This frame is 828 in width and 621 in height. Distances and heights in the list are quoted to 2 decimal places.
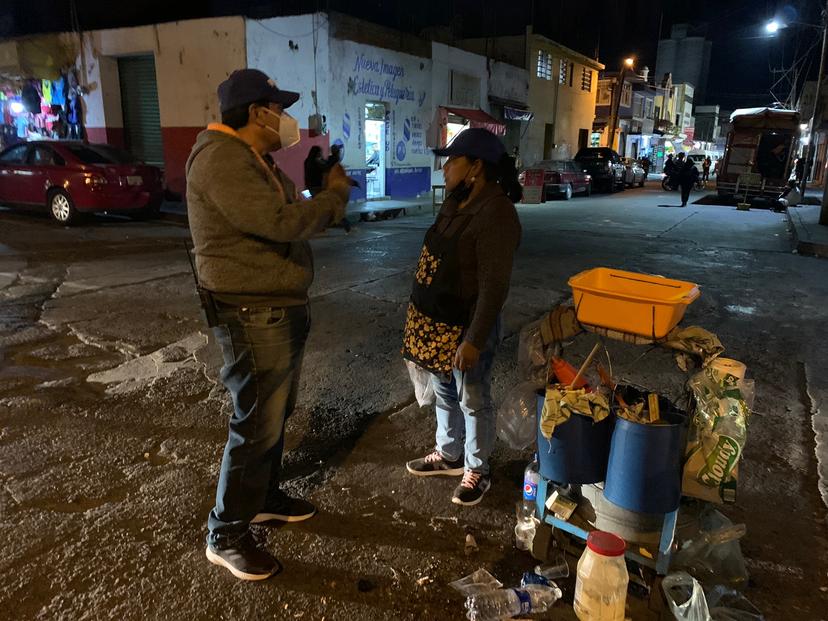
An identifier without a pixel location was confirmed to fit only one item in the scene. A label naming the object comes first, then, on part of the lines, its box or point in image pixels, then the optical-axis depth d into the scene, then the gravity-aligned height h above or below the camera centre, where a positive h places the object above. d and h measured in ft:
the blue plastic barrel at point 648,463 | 7.45 -3.74
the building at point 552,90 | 92.02 +10.25
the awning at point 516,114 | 83.94 +5.04
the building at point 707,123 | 203.92 +10.49
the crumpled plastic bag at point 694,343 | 7.91 -2.42
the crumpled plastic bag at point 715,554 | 8.16 -5.25
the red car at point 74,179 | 38.99 -2.43
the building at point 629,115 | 128.57 +8.62
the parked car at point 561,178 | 72.49 -3.09
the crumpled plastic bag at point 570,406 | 7.73 -3.15
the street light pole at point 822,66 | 68.74 +10.11
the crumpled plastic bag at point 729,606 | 7.54 -5.53
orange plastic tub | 7.81 -1.94
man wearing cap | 7.22 -1.56
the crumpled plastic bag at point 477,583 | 8.18 -5.73
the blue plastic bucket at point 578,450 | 7.94 -3.83
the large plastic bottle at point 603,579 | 7.18 -4.91
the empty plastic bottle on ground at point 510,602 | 7.66 -5.59
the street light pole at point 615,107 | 116.57 +8.70
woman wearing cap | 9.03 -2.08
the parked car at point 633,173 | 95.14 -3.13
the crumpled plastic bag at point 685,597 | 7.23 -5.26
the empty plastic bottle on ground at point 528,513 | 9.02 -5.30
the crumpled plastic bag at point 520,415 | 8.80 -3.75
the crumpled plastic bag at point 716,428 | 7.43 -3.24
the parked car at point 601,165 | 84.94 -1.70
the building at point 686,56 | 194.49 +30.99
